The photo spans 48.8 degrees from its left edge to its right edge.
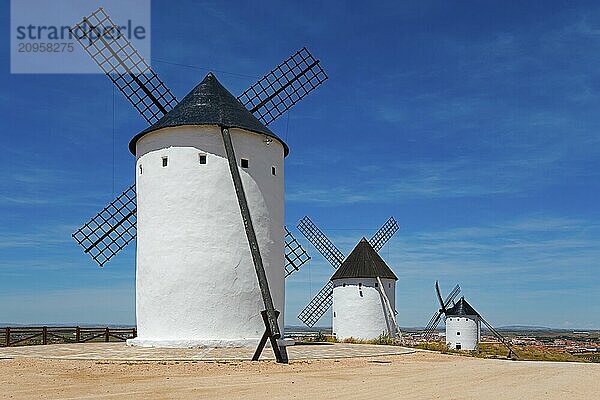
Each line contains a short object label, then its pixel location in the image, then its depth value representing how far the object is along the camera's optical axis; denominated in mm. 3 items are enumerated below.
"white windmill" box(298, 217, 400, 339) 36969
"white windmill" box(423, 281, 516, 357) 47625
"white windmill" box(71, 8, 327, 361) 19797
